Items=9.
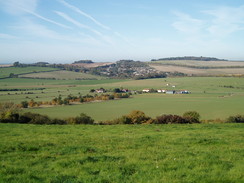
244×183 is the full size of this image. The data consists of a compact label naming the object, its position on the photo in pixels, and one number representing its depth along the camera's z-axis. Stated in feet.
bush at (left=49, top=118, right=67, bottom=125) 97.82
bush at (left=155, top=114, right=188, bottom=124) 93.32
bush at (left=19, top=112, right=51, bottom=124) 94.78
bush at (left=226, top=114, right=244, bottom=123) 109.84
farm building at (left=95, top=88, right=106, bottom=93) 295.75
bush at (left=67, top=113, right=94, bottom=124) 105.09
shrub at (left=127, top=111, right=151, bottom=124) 108.78
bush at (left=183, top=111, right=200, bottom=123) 96.42
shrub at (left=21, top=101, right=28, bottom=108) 195.04
